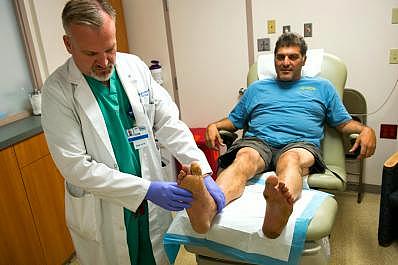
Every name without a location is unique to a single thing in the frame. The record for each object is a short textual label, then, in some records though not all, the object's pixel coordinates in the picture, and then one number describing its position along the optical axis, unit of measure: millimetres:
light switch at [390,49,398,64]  2162
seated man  1620
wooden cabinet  1645
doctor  1111
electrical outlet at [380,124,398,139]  2299
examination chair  1300
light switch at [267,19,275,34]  2379
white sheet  1271
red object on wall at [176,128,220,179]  2547
